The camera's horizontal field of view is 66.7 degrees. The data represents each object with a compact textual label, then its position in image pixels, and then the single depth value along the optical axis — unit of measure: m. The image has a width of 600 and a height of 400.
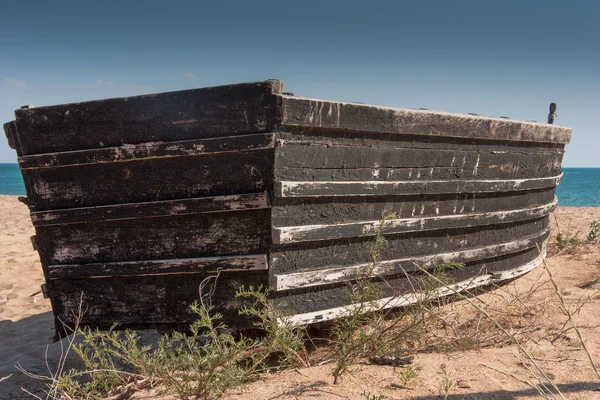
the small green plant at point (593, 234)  7.24
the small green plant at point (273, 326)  2.77
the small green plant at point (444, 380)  2.49
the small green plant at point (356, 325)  2.70
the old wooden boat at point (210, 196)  2.90
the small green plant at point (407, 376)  2.46
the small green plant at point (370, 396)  2.32
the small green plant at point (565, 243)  6.91
